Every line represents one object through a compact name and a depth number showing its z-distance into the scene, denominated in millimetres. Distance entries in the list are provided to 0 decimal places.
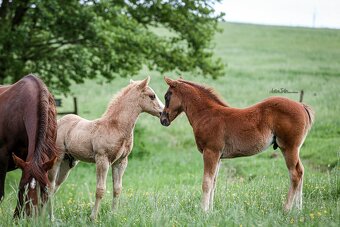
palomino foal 14430
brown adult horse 11773
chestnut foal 13633
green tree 28547
